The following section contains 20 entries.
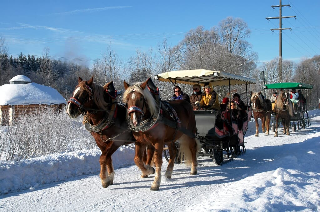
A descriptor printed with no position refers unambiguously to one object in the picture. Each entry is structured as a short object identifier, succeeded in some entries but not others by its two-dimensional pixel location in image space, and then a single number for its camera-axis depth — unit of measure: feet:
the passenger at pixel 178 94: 27.27
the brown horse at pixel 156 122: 17.61
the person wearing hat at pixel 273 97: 63.89
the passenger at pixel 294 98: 55.71
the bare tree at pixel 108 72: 95.12
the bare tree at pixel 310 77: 150.88
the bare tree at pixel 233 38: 119.14
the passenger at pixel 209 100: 28.07
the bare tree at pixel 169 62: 87.15
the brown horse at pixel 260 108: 49.60
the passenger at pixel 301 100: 59.66
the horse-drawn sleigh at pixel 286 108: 50.34
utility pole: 96.09
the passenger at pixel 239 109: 30.68
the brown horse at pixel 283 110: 50.20
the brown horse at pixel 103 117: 18.03
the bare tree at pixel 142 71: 89.04
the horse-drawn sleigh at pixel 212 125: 26.23
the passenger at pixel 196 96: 28.88
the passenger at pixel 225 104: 30.35
